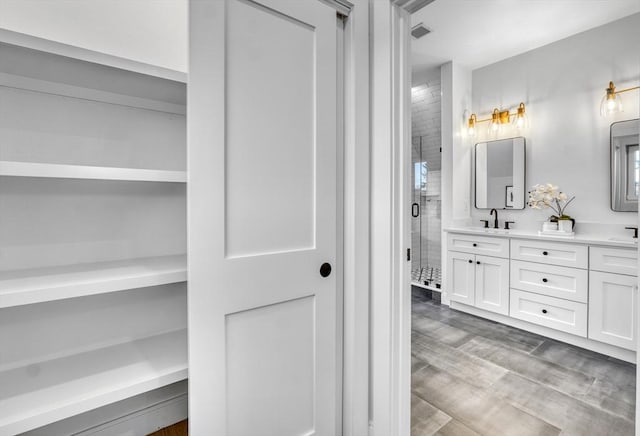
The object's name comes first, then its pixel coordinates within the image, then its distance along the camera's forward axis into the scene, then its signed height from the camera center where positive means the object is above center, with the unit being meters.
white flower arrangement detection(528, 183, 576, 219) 3.01 +0.11
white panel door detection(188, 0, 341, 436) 1.08 -0.02
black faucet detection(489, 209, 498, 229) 3.53 -0.11
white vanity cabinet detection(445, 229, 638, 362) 2.41 -0.65
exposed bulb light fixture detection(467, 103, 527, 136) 3.32 +0.99
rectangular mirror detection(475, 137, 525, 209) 3.37 +0.40
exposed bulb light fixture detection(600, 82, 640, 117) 2.72 +0.94
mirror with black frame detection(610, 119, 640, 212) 2.65 +0.38
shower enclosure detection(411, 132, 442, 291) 4.05 -0.02
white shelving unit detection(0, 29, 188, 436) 1.01 -0.07
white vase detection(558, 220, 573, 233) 2.92 -0.14
